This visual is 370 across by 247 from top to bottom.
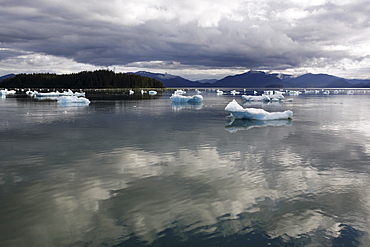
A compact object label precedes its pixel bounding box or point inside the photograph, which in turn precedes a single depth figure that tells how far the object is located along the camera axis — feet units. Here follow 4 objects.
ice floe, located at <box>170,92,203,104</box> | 166.61
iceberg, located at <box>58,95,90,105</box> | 151.64
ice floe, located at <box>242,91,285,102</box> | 206.75
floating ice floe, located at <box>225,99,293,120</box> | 84.02
